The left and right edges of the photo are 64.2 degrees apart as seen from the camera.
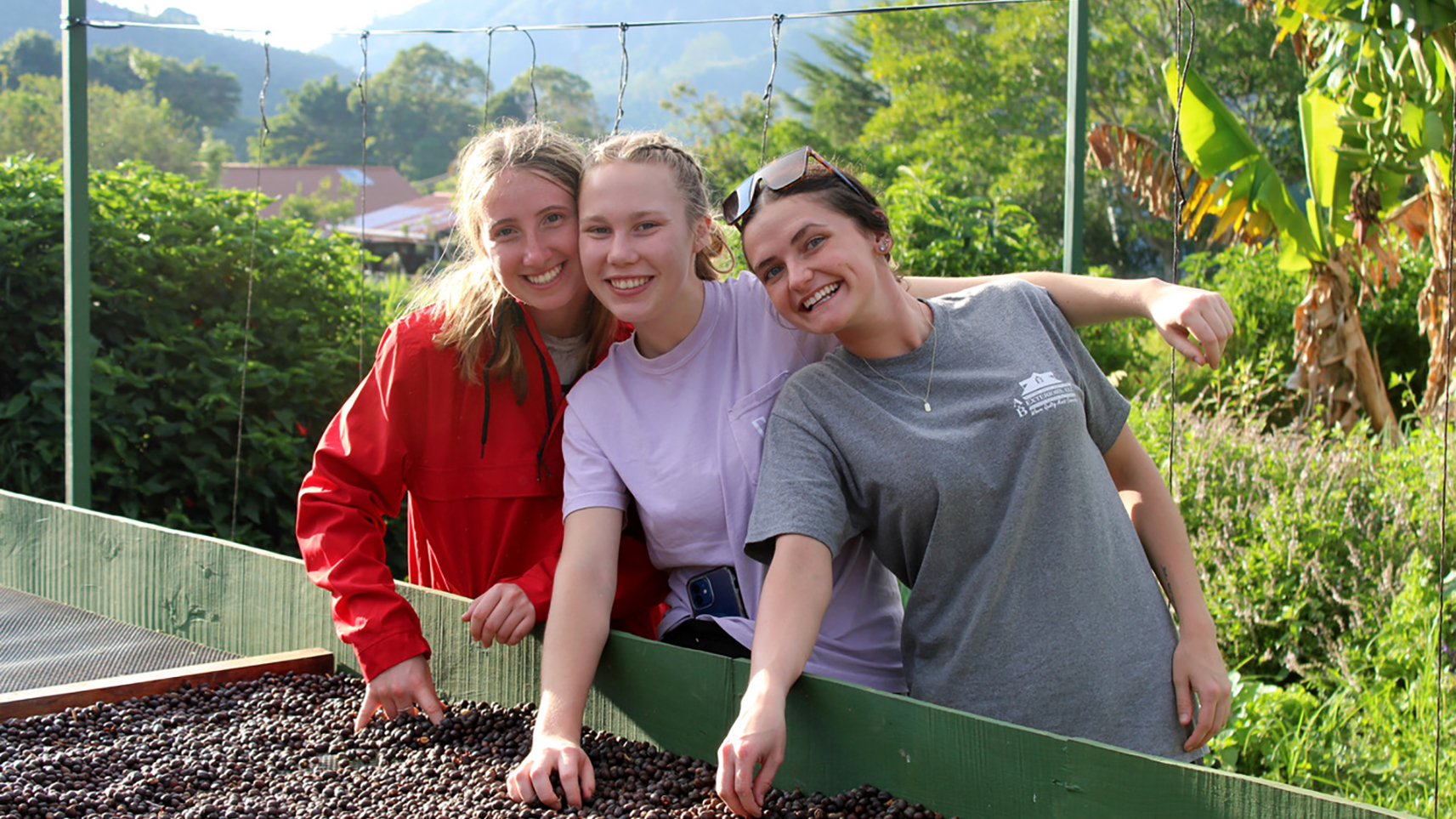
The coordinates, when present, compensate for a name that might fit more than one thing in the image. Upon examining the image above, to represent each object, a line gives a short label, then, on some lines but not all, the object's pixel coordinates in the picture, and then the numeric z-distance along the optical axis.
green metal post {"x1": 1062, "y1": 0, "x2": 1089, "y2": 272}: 2.99
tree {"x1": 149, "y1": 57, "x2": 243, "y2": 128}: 83.38
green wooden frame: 1.46
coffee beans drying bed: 1.84
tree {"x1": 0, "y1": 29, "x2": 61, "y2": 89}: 68.94
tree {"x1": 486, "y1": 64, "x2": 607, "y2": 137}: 106.61
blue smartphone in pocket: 1.94
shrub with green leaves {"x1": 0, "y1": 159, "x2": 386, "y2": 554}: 5.20
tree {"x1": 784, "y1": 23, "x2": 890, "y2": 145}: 43.59
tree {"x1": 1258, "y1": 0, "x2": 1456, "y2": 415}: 4.29
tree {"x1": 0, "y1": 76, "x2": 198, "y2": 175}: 42.78
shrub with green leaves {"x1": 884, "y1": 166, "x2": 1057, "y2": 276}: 7.24
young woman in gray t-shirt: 1.66
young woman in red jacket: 2.12
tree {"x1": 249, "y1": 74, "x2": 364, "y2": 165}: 85.62
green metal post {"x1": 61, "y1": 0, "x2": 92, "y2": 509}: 4.08
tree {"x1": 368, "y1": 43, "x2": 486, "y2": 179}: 89.69
